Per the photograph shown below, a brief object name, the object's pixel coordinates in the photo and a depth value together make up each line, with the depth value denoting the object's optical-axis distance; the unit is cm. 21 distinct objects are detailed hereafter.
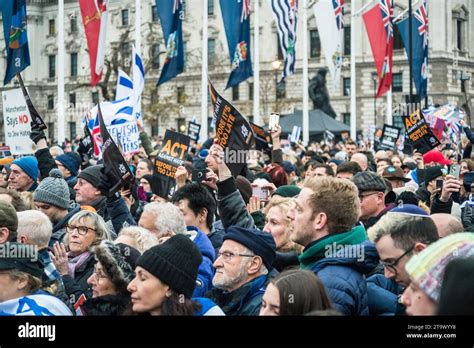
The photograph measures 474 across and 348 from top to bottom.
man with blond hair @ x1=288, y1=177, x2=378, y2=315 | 468
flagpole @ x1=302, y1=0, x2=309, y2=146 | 3275
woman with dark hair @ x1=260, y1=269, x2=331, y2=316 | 375
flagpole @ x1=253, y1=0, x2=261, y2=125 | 3031
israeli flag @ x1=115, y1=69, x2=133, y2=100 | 1548
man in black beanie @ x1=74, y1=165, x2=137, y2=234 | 809
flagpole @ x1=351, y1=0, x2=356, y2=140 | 3481
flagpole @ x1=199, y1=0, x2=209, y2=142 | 2695
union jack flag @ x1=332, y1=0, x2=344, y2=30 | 2669
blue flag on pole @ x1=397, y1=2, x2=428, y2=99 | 2658
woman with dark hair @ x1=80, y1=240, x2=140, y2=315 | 481
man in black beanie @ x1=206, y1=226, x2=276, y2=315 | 497
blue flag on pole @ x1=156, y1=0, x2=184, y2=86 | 2180
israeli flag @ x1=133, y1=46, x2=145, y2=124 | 1625
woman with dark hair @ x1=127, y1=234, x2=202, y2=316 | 447
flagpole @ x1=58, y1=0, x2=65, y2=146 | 2206
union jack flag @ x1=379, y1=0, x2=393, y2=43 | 2717
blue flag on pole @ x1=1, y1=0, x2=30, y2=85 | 1795
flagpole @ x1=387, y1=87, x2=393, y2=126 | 3525
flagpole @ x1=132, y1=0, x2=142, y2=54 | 2267
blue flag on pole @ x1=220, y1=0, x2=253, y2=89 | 2364
